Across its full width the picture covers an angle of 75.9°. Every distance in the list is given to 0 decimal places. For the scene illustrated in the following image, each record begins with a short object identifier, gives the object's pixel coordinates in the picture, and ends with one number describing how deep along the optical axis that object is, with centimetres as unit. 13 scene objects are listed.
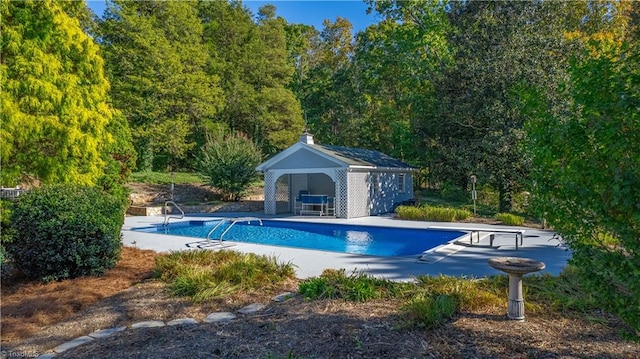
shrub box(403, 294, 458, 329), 414
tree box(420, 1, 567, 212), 1716
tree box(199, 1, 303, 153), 3047
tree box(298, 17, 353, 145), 3069
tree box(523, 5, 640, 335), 262
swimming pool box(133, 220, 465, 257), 1138
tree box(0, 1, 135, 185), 739
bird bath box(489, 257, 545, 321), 434
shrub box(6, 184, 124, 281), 602
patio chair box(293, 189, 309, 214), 1990
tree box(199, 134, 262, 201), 2080
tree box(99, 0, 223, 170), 2562
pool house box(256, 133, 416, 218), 1697
